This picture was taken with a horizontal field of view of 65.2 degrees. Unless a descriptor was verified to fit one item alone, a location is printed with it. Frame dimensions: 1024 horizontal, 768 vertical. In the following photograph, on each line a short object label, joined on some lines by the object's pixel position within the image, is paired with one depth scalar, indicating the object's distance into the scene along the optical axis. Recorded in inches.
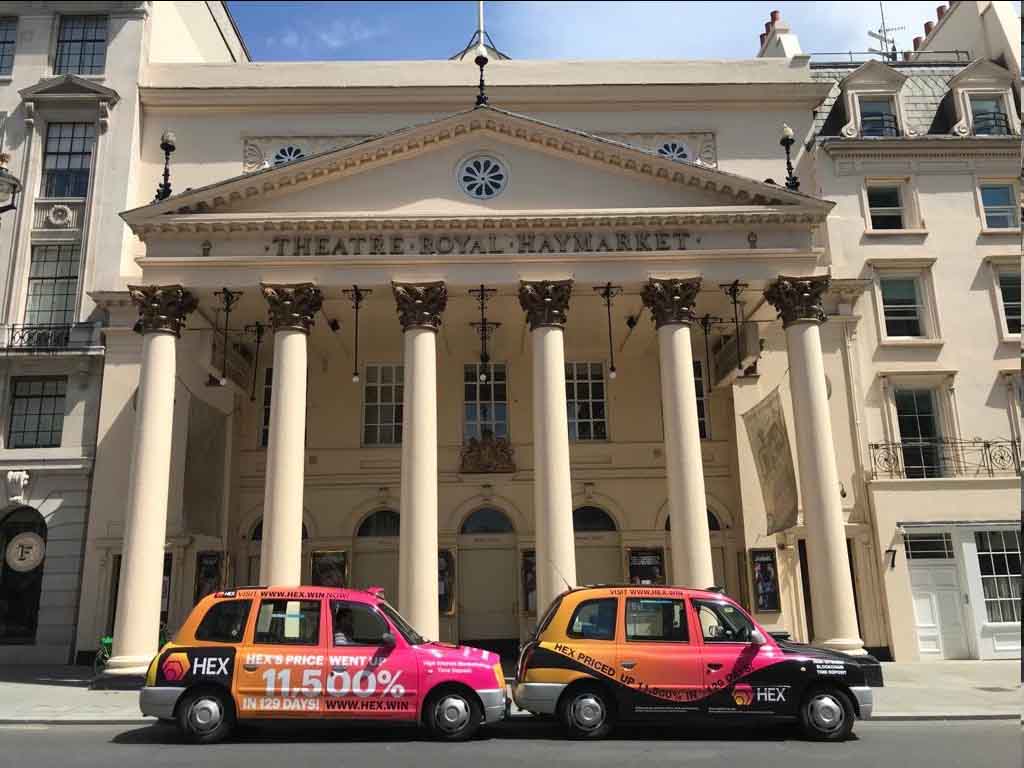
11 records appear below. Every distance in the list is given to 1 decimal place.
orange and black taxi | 397.1
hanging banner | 730.8
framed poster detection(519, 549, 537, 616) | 861.2
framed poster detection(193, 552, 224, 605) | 813.2
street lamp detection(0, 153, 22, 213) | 486.0
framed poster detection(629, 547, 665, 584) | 872.9
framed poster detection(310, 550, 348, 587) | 861.8
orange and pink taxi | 394.3
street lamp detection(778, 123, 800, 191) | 740.6
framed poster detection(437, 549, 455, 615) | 850.1
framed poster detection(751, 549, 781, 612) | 818.8
